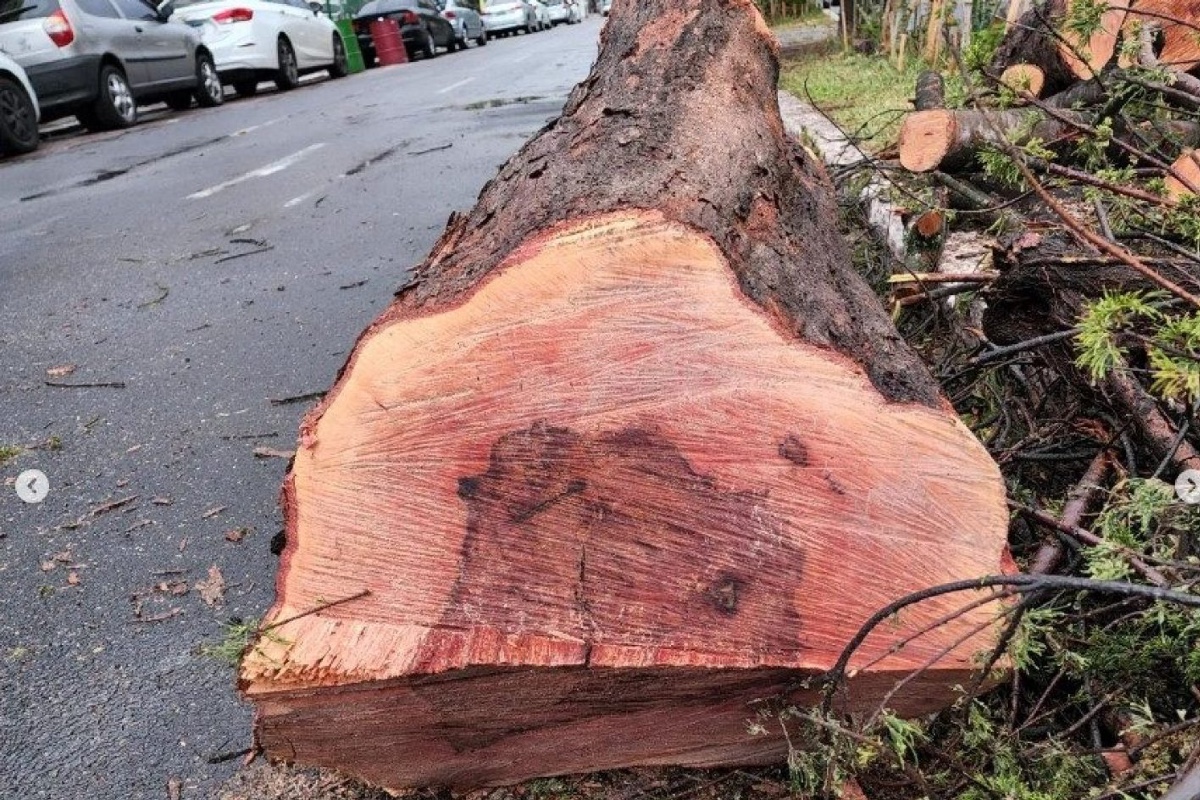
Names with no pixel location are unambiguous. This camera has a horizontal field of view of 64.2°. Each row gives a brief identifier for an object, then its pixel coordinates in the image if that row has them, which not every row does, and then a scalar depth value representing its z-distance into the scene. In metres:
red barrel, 17.77
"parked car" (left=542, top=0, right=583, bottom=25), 33.97
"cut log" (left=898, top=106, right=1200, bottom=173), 3.11
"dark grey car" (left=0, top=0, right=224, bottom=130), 9.01
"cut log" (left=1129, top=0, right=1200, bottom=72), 3.58
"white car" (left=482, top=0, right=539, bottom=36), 27.22
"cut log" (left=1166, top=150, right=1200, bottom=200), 2.46
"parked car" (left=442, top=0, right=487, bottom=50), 21.06
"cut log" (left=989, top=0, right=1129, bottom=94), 3.43
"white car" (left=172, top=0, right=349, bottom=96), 12.35
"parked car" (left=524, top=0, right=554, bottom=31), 29.70
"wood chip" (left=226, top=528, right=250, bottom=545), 2.41
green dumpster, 17.33
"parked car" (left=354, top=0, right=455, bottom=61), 17.91
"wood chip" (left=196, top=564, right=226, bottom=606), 2.19
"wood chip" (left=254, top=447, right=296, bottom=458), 2.78
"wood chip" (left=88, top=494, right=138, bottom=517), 2.55
